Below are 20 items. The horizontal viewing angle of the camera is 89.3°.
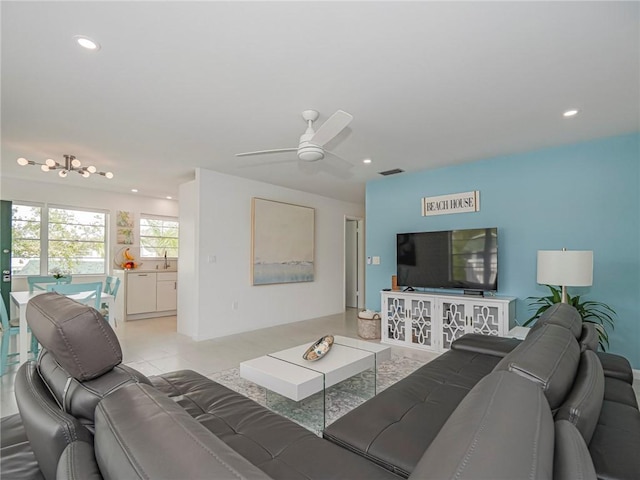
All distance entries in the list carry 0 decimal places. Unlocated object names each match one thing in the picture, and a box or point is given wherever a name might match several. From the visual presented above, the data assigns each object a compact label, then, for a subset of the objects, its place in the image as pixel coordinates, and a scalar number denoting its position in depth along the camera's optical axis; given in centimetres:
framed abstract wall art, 531
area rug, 238
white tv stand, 374
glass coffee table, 220
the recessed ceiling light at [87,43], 191
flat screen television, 397
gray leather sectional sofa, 62
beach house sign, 431
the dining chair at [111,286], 446
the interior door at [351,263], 774
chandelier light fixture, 370
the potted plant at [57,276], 446
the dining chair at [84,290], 347
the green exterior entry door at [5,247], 518
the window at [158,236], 686
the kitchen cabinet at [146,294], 597
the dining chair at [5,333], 316
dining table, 315
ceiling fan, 233
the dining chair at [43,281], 407
